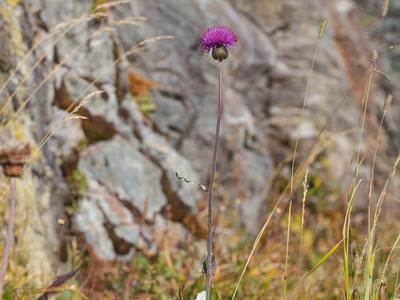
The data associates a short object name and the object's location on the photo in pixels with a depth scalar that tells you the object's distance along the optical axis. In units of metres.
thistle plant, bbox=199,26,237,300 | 2.32
